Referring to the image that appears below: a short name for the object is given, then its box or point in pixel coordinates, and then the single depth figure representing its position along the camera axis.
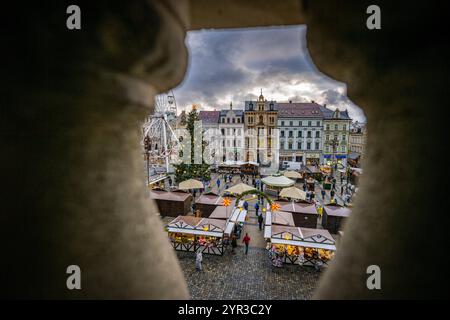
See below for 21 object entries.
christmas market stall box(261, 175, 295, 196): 19.55
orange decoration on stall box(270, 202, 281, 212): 13.78
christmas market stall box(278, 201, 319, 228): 14.05
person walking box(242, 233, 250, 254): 11.51
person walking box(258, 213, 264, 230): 14.50
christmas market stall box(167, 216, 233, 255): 11.05
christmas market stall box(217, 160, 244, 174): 35.02
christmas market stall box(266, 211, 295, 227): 12.04
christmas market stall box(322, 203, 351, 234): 14.05
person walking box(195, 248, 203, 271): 9.95
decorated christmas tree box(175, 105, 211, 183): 25.11
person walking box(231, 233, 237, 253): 11.79
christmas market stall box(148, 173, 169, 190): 20.41
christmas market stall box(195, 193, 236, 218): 15.56
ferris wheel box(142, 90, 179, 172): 31.27
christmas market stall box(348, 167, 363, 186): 25.26
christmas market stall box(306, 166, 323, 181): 29.84
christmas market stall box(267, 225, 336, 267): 9.77
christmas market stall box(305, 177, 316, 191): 24.05
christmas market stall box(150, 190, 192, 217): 16.55
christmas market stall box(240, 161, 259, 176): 33.99
